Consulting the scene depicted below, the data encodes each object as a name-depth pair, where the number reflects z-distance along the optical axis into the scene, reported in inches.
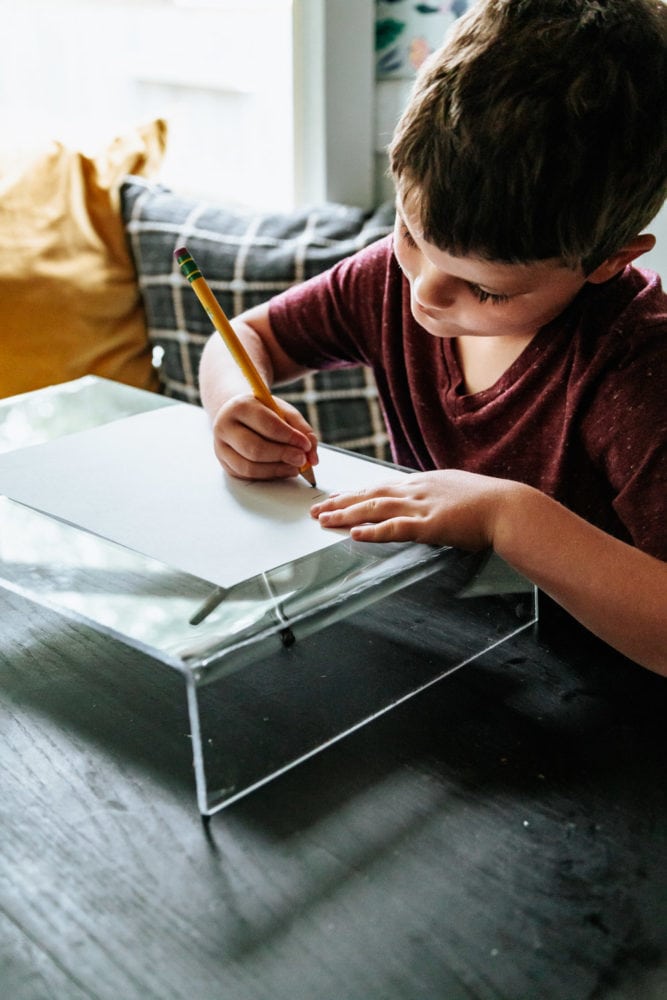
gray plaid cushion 65.6
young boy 29.5
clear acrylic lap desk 26.3
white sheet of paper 30.8
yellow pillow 66.8
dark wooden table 21.1
